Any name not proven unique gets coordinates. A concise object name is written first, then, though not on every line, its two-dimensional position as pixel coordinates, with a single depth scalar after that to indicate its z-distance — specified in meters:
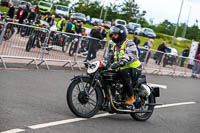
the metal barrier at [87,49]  15.65
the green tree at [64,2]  108.31
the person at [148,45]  25.49
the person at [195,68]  25.38
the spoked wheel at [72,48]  14.98
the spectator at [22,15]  23.92
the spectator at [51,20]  24.78
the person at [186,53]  35.94
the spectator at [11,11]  23.20
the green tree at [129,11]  88.56
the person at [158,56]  20.91
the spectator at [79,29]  25.20
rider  7.52
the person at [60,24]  21.06
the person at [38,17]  26.08
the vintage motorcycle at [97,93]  7.19
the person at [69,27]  22.61
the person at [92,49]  15.73
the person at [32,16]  24.26
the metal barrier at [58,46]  14.06
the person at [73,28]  22.79
